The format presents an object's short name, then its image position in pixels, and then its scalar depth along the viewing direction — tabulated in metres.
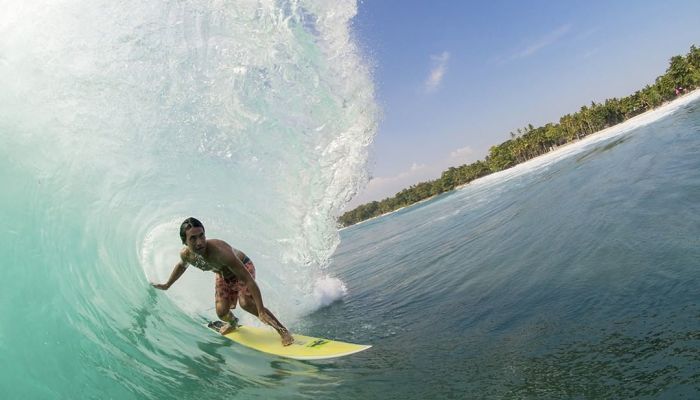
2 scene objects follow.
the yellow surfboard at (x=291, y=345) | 6.21
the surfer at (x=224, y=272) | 5.24
